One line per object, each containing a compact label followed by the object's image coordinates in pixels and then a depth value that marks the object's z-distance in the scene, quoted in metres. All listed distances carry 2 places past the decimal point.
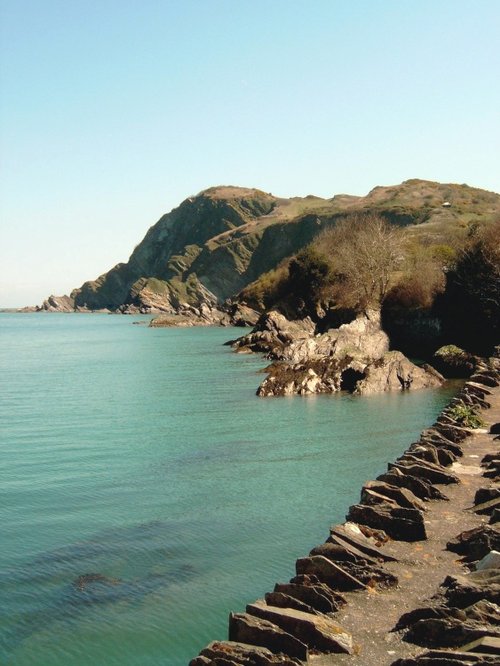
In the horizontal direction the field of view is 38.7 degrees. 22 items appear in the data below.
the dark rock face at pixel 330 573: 9.22
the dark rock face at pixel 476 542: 9.91
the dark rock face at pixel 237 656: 7.13
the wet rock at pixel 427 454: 15.45
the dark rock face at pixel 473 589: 7.79
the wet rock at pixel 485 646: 6.35
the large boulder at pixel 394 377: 43.19
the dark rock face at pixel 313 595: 8.52
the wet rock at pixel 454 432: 18.51
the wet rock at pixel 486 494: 12.68
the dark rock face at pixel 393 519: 11.18
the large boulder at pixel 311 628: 7.53
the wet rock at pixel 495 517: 11.34
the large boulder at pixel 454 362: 50.47
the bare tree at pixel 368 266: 77.31
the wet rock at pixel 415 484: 13.32
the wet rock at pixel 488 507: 12.17
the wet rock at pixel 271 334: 75.12
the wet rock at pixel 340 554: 9.77
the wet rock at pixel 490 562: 8.84
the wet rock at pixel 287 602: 8.16
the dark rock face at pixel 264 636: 7.38
